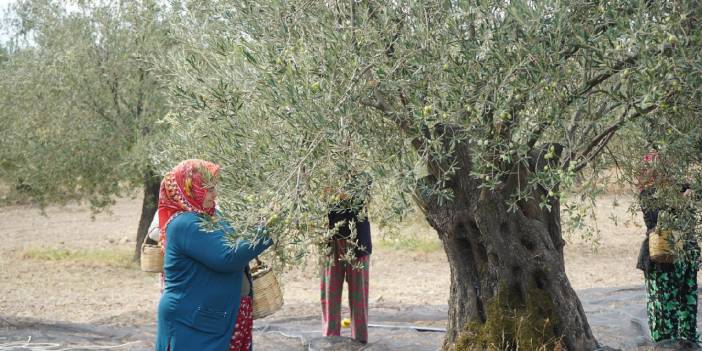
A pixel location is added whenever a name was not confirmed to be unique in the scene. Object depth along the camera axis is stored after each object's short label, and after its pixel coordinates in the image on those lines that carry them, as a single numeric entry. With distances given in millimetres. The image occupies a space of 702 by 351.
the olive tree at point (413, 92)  4418
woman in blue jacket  5246
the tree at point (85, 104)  14695
